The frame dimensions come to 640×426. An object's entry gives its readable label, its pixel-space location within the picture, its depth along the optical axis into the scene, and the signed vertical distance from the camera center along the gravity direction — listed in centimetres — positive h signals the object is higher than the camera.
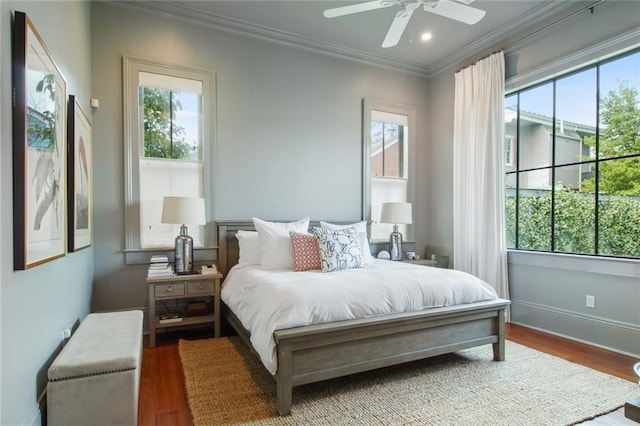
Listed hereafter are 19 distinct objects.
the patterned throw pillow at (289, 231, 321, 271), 321 -41
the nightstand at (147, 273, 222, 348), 311 -78
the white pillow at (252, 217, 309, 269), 334 -36
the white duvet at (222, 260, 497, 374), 216 -61
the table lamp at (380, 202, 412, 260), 432 -11
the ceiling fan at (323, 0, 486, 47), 261 +155
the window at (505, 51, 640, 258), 309 +47
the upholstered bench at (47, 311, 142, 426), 165 -87
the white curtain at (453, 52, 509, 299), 394 +43
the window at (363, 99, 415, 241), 467 +72
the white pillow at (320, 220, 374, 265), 371 -25
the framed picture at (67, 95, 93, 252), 234 +24
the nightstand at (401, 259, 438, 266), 444 -68
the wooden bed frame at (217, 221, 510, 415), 206 -91
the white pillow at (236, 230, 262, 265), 351 -40
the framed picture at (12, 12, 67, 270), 150 +29
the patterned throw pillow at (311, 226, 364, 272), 313 -38
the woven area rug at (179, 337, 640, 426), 201 -121
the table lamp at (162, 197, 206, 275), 319 -9
